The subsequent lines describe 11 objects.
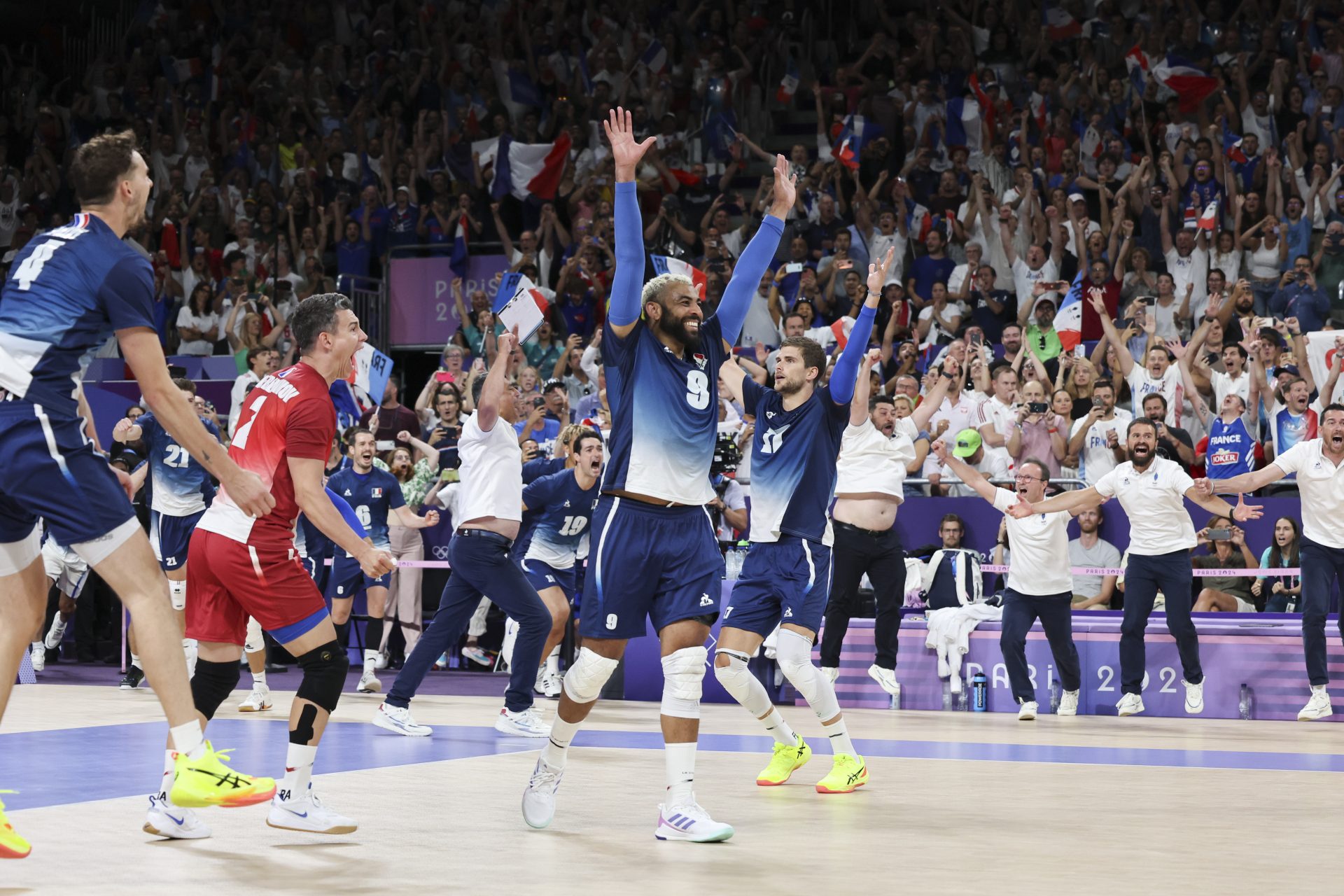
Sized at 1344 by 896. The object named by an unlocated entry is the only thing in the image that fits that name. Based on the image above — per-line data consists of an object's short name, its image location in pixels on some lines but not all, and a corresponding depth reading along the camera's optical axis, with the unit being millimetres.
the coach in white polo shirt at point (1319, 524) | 12102
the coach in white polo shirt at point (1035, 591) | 12609
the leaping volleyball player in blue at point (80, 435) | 5219
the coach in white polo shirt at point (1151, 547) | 12523
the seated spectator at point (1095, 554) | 14430
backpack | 13969
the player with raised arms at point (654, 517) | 6113
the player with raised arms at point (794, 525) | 7949
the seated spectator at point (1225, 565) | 14023
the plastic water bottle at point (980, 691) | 13406
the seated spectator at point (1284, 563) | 13617
